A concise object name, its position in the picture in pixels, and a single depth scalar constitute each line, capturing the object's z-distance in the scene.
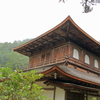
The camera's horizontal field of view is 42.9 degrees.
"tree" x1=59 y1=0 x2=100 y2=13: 7.02
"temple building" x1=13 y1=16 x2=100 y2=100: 7.38
